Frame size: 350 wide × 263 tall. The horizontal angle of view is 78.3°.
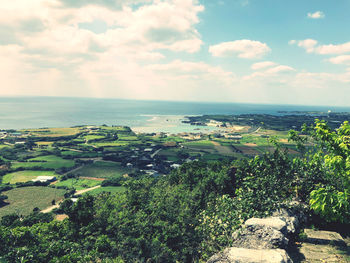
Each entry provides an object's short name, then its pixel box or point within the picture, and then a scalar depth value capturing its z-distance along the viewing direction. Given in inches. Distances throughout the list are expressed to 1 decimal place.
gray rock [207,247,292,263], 396.2
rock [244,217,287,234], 502.3
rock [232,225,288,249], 453.4
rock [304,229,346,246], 560.2
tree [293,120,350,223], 434.0
